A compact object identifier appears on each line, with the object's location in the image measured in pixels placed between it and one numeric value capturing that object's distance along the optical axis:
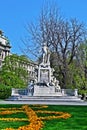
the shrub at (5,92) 29.03
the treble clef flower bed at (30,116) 6.44
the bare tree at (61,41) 26.33
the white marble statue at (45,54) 22.02
